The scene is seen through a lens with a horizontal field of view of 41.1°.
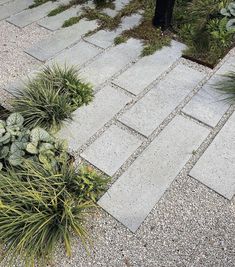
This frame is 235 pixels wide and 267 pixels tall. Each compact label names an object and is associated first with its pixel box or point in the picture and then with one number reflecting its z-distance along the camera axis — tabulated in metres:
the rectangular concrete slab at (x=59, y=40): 3.99
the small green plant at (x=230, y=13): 3.98
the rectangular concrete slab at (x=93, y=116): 3.02
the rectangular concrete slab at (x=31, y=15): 4.54
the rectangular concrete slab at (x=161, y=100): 3.14
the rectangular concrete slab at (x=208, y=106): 3.18
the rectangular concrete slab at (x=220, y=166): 2.63
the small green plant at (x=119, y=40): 4.11
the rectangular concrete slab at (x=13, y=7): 4.70
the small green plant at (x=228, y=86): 3.35
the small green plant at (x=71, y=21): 4.43
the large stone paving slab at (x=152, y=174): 2.49
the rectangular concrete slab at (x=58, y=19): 4.43
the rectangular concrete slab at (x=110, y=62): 3.64
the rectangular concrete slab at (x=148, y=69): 3.54
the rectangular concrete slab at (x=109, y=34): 4.13
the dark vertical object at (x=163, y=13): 4.05
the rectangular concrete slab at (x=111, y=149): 2.79
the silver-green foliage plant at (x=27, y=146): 2.56
